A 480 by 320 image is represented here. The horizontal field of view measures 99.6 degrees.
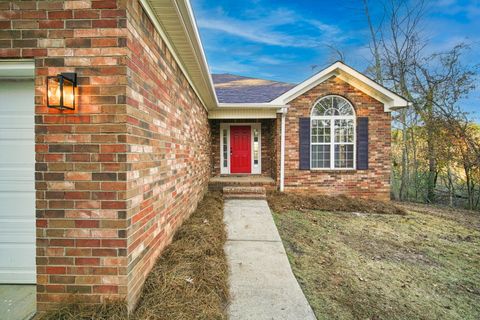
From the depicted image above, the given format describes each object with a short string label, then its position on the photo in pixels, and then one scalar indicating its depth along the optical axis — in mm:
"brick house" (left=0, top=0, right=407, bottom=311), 1659
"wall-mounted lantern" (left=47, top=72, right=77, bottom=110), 1568
